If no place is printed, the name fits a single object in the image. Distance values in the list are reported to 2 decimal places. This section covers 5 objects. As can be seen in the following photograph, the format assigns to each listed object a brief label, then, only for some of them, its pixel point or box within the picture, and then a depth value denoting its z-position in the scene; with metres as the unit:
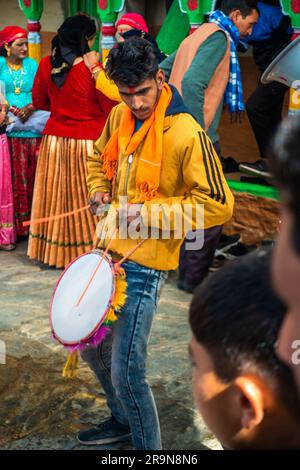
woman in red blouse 5.17
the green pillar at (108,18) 6.46
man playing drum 2.59
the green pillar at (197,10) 5.74
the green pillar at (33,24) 7.30
